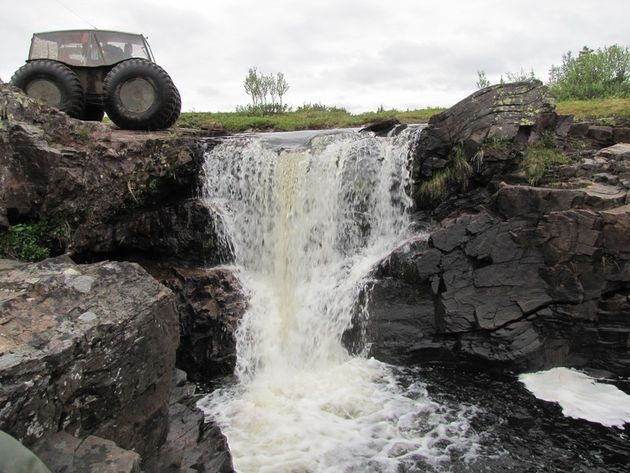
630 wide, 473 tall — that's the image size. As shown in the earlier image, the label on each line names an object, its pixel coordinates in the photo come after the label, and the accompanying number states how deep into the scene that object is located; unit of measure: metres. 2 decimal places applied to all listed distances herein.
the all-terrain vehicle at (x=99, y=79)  11.85
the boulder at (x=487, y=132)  11.20
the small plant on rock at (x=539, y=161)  10.70
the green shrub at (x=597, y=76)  24.12
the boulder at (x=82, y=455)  4.22
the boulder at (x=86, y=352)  4.38
